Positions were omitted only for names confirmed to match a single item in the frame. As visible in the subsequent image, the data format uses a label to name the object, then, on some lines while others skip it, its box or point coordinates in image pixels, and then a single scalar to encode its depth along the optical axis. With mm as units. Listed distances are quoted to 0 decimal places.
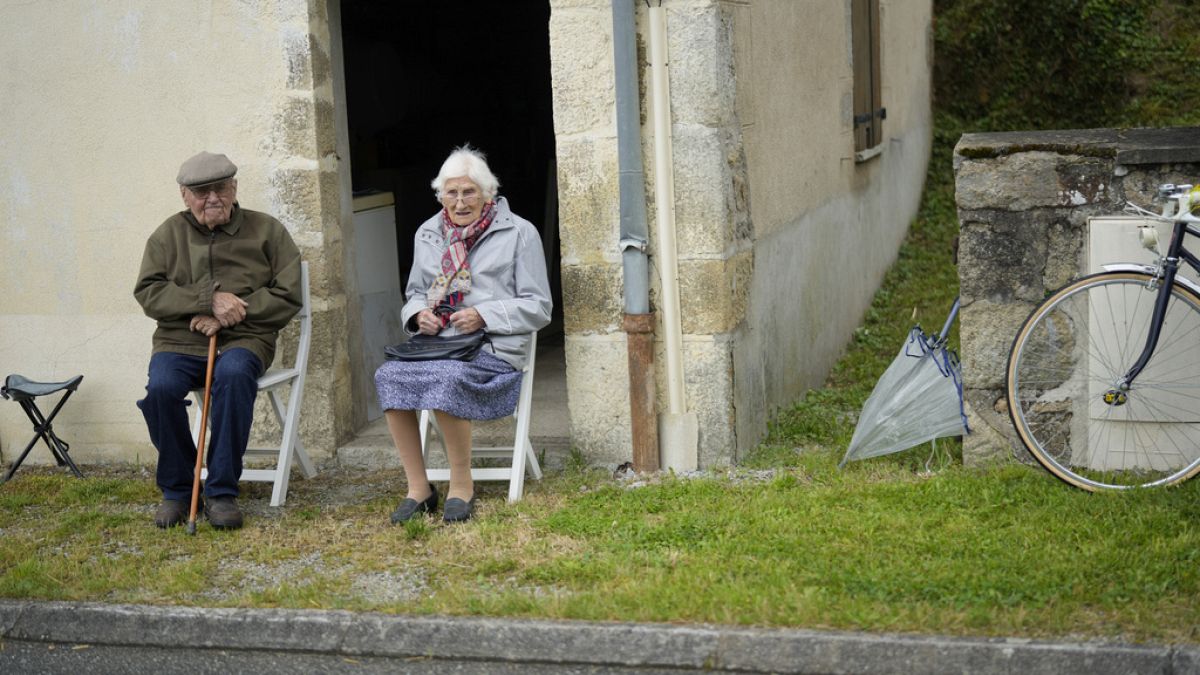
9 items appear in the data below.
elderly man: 5523
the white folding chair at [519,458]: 5605
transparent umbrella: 5654
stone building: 5781
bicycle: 5098
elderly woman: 5375
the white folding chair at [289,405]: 5832
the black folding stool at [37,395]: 6312
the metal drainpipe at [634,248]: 5605
